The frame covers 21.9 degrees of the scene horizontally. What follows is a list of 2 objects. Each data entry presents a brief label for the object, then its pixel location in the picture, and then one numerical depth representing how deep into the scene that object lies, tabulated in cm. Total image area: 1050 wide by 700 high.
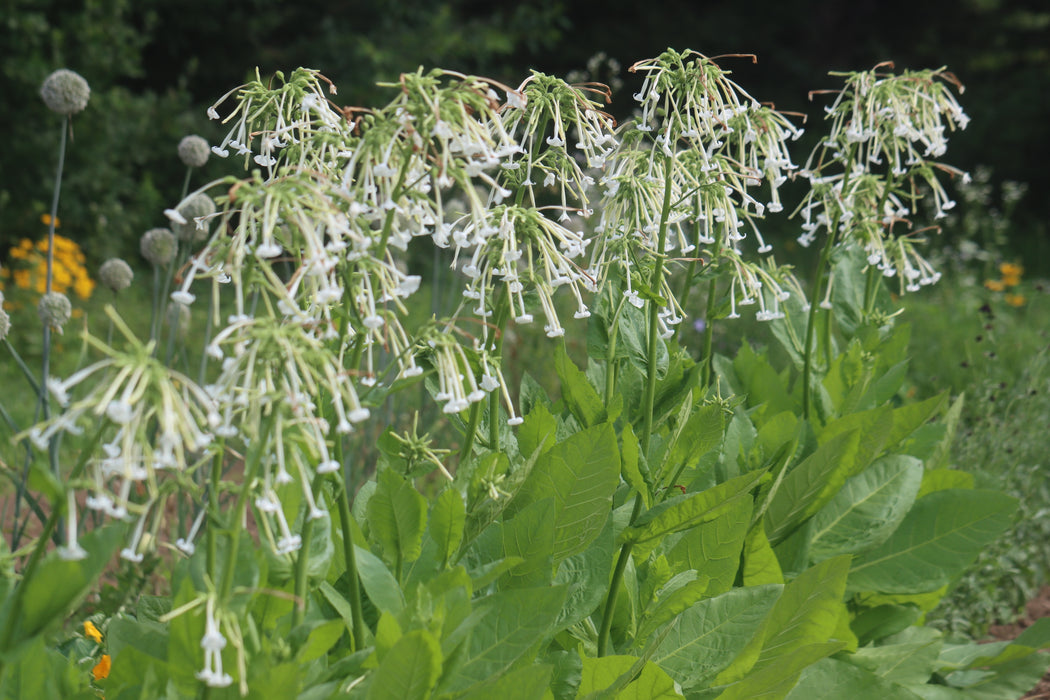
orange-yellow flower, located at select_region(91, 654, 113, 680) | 258
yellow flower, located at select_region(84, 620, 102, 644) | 270
